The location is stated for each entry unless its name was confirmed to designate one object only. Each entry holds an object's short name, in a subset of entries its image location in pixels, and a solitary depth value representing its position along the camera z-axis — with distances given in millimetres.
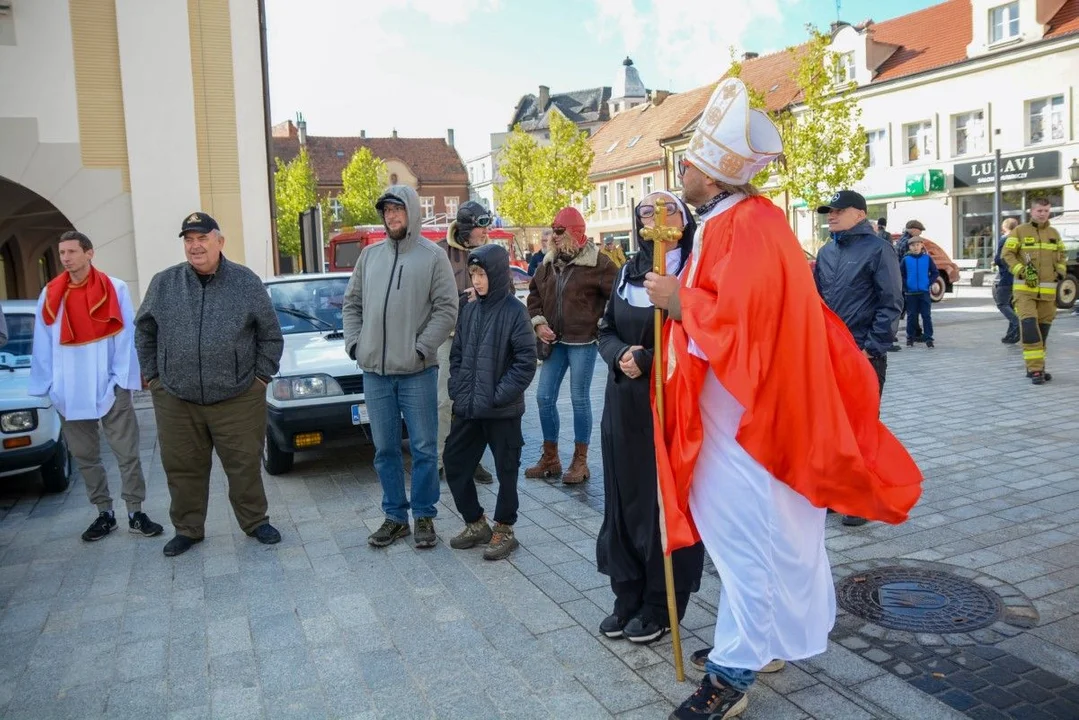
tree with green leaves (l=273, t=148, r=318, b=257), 51812
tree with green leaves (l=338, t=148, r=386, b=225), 56562
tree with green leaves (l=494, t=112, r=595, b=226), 47750
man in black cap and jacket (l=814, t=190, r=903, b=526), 5562
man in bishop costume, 3059
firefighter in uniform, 9883
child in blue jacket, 14086
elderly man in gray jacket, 5289
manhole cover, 3982
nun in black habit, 3725
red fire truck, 17375
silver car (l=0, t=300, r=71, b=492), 6504
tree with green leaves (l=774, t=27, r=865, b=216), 28016
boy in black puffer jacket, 5016
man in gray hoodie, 5266
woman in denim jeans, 6602
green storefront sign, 32656
